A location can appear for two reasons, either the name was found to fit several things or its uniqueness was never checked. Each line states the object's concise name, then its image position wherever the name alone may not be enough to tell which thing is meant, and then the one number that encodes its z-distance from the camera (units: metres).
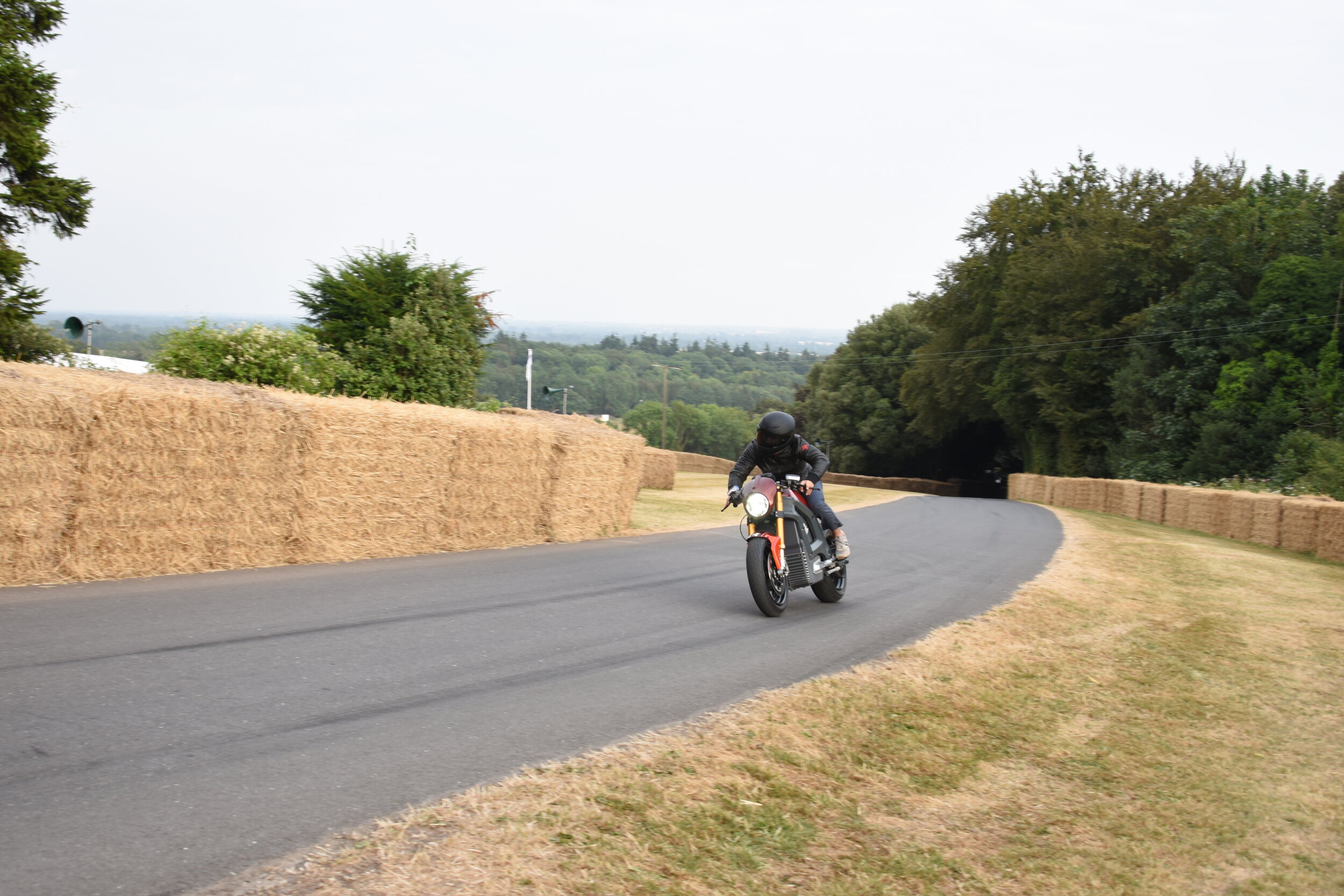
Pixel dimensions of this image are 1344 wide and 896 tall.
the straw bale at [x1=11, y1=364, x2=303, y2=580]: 8.48
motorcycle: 8.55
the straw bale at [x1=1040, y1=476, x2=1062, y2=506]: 41.44
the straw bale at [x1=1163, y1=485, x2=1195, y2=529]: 27.12
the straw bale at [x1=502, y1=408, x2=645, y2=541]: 14.12
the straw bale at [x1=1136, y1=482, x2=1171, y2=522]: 28.98
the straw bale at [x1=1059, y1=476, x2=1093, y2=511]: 36.84
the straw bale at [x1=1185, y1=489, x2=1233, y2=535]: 24.58
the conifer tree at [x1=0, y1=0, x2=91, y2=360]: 21.56
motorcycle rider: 8.94
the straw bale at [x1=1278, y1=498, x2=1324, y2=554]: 20.59
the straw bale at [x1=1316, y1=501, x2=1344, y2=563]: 19.70
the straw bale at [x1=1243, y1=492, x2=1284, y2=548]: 21.97
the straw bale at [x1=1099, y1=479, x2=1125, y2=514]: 33.22
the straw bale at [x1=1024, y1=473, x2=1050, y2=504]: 44.00
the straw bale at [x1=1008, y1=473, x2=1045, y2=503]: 45.31
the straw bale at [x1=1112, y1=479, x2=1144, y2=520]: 30.97
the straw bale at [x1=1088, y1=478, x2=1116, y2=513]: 34.69
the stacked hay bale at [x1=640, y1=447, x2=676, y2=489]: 33.56
